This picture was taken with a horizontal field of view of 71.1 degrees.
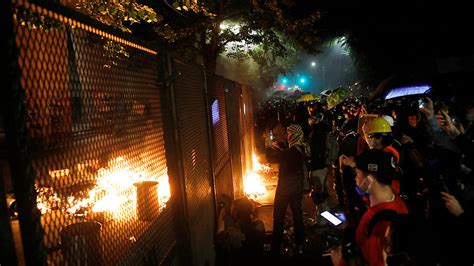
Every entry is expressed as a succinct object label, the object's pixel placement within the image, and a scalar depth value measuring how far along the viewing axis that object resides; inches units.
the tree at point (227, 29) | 549.6
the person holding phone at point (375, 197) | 109.9
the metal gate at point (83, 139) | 57.1
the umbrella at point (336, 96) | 513.3
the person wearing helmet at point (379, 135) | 222.8
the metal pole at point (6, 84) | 51.7
